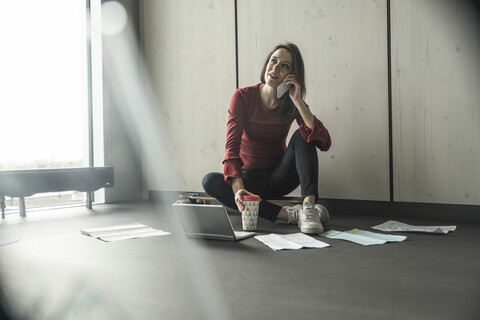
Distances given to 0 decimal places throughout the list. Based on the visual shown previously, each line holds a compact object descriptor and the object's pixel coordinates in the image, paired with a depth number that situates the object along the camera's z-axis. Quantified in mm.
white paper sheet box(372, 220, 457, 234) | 2055
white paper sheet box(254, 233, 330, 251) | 1756
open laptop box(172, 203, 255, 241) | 1813
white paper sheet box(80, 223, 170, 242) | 2064
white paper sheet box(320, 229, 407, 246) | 1832
